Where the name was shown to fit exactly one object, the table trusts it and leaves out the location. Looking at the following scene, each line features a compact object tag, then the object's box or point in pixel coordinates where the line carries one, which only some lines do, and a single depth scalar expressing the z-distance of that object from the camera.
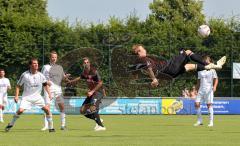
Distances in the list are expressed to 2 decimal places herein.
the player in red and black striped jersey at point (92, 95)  23.12
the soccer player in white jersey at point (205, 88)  27.34
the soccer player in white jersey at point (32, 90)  22.86
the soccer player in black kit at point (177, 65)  21.70
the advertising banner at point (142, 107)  40.97
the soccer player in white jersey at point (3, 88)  32.88
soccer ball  21.12
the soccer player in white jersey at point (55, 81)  24.16
